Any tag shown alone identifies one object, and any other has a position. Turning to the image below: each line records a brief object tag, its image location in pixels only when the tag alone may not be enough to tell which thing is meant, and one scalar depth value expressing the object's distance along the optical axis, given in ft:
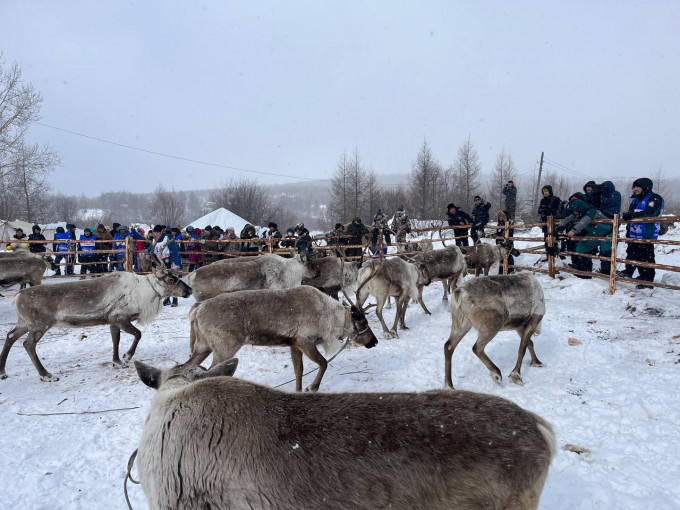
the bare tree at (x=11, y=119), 64.75
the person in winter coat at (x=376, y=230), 50.42
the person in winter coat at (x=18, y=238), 45.69
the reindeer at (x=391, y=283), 26.68
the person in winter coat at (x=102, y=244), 46.80
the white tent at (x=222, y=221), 93.03
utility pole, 104.68
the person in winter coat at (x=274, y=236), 43.17
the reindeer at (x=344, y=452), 5.88
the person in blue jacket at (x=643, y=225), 26.95
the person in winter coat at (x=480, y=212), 44.62
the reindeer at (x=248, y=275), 26.50
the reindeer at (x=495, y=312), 17.33
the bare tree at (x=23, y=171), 66.23
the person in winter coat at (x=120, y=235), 52.19
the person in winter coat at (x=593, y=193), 31.55
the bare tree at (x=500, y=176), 120.28
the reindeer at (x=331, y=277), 31.56
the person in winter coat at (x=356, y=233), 45.52
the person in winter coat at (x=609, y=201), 31.35
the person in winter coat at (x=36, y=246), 46.88
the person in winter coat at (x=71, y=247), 48.34
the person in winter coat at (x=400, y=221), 67.23
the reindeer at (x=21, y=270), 34.37
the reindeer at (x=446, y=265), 30.76
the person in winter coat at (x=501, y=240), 37.65
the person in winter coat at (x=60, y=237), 48.59
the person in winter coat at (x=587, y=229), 30.45
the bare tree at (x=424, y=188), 108.27
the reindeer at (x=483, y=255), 36.22
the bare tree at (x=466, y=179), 111.86
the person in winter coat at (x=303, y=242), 32.86
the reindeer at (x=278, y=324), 16.33
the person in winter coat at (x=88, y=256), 48.04
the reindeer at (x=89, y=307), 19.72
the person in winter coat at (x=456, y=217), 44.73
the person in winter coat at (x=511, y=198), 58.65
